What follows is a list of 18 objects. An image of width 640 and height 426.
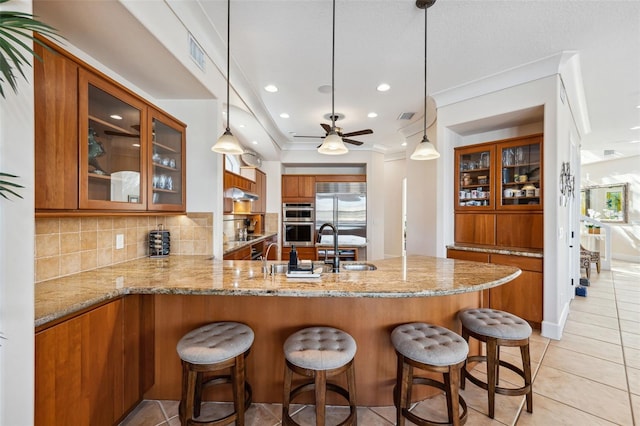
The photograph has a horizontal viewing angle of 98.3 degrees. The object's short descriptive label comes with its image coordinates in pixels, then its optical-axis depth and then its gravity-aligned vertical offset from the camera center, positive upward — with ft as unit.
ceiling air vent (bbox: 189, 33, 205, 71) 7.38 +4.46
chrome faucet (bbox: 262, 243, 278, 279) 6.24 -1.25
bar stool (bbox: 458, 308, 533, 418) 5.70 -2.58
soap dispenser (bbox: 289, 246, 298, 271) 6.20 -1.06
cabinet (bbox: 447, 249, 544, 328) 10.00 -2.94
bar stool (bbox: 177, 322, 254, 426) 4.81 -2.50
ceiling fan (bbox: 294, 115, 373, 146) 12.60 +3.71
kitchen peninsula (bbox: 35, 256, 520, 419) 5.56 -2.18
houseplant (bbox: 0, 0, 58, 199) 2.75 +1.98
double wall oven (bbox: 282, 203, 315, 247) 20.18 -0.60
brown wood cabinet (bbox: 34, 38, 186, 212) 4.68 +1.49
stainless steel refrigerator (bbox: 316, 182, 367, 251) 20.12 +0.13
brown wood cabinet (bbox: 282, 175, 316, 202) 20.26 +1.91
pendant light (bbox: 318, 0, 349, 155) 7.11 +1.80
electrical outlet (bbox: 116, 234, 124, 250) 7.54 -0.74
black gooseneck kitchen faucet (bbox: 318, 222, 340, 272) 6.49 -1.16
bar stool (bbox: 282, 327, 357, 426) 4.64 -2.49
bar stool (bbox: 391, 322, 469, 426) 4.83 -2.57
